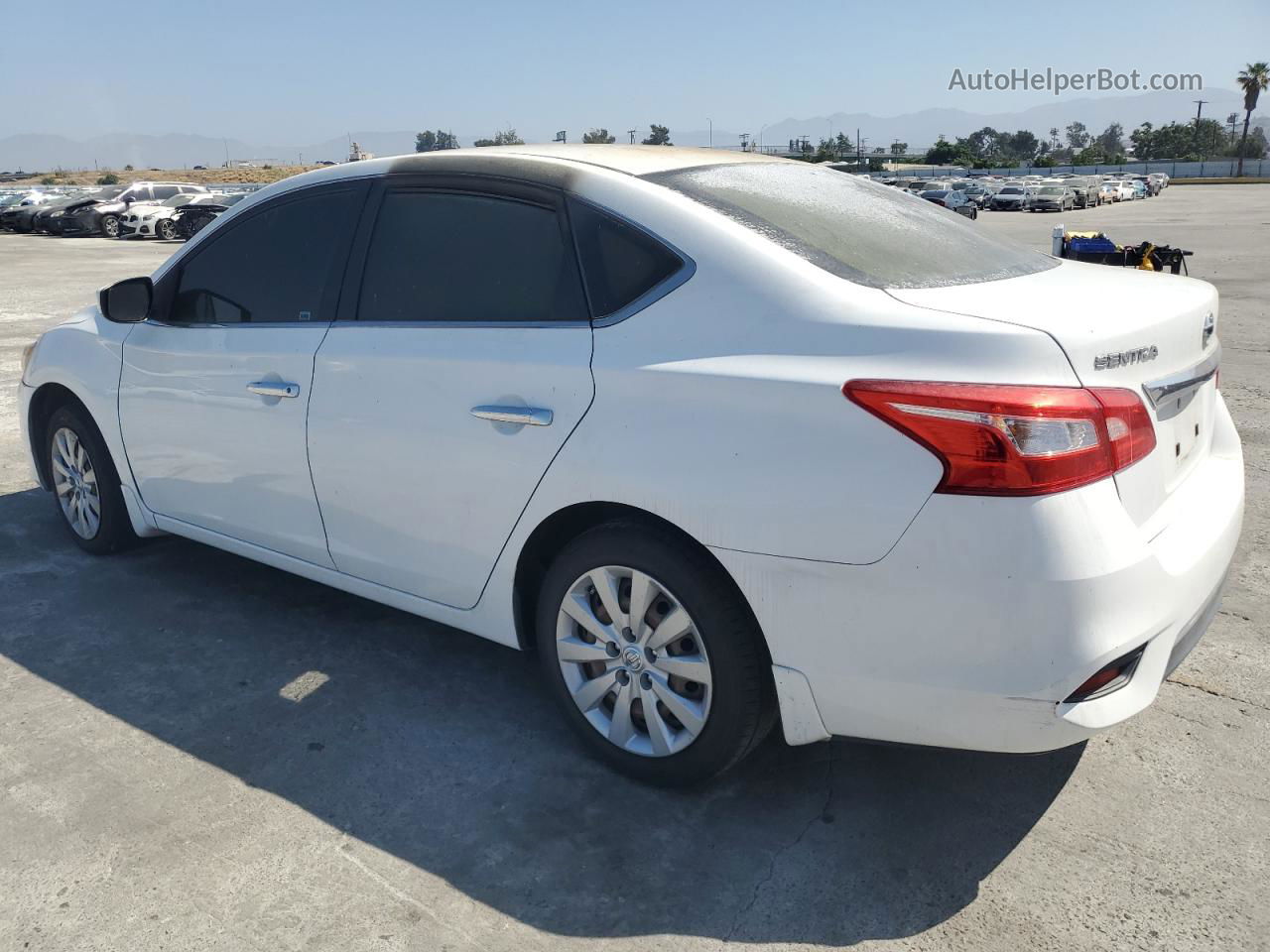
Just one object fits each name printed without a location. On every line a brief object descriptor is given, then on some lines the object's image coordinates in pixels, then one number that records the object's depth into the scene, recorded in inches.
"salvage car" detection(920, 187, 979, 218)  1788.9
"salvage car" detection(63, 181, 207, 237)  1289.4
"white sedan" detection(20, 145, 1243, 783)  91.0
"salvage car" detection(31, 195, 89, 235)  1326.3
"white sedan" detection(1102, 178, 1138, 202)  2442.2
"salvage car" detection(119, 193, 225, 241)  1236.5
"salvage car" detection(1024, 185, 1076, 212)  2102.1
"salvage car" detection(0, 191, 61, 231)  1417.3
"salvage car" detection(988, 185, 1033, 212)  2159.2
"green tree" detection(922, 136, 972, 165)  4389.8
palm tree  3998.5
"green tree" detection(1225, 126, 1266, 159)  4554.1
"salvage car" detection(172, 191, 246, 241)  1166.3
